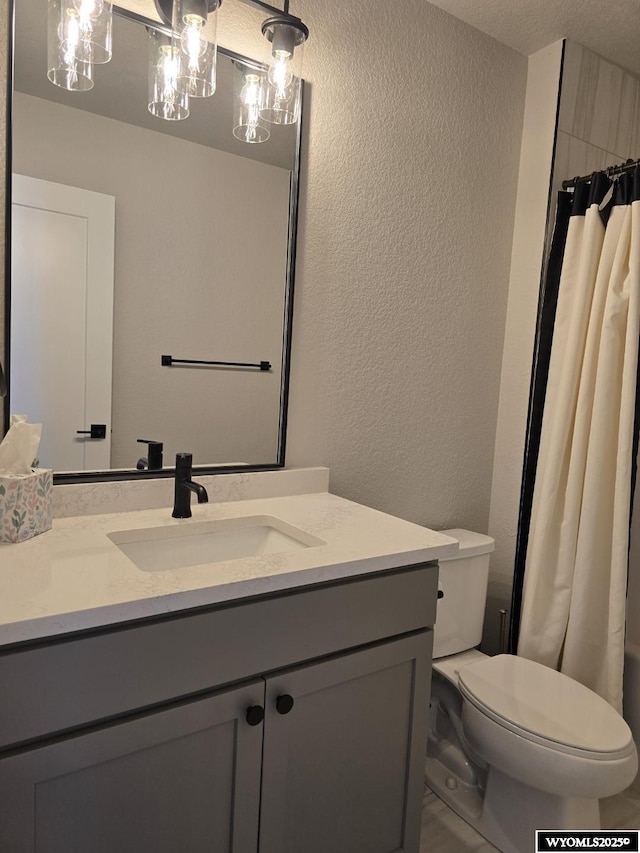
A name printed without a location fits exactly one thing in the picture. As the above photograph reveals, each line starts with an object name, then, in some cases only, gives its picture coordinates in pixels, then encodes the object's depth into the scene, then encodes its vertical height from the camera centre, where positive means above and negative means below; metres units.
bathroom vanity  0.91 -0.59
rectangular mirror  1.34 +0.24
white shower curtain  1.84 -0.25
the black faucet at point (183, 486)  1.43 -0.30
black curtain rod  1.86 +0.72
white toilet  1.42 -0.90
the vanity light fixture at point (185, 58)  1.29 +0.73
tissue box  1.16 -0.31
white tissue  1.24 -0.20
